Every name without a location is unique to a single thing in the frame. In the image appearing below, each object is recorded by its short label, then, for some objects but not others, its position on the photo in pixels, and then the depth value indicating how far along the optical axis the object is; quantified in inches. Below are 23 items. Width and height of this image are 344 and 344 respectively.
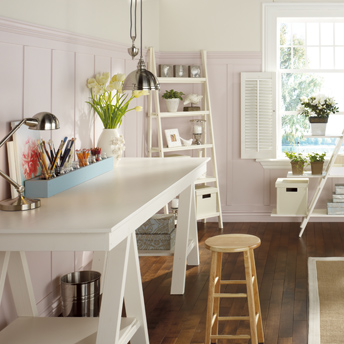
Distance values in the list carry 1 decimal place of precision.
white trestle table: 90.1
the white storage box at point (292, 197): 253.0
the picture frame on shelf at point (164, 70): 263.3
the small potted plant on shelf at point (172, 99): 258.1
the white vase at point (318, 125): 251.4
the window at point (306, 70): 269.1
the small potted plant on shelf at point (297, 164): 253.6
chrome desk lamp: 106.7
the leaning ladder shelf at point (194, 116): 253.1
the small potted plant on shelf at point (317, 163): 249.7
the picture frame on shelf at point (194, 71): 264.5
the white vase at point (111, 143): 176.9
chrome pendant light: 174.9
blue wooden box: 122.6
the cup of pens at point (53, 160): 128.3
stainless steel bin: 146.9
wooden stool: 128.7
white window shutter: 266.2
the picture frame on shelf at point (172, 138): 259.4
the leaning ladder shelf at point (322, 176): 240.5
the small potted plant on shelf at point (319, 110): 251.0
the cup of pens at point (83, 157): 149.3
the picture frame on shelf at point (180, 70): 263.6
